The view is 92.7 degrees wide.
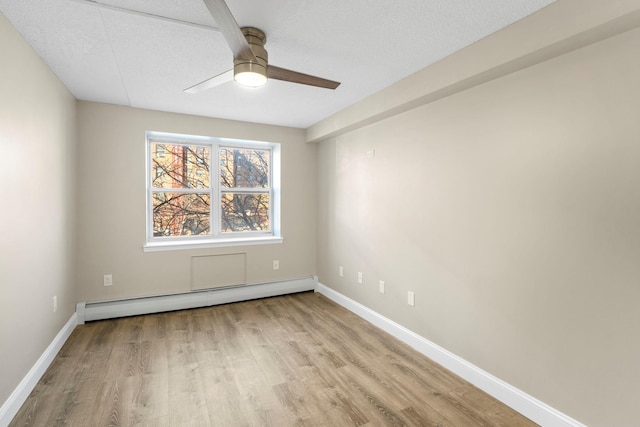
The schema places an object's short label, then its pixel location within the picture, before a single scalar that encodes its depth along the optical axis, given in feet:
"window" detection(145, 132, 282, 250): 12.37
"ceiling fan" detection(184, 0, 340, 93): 4.74
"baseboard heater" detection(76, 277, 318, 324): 10.76
